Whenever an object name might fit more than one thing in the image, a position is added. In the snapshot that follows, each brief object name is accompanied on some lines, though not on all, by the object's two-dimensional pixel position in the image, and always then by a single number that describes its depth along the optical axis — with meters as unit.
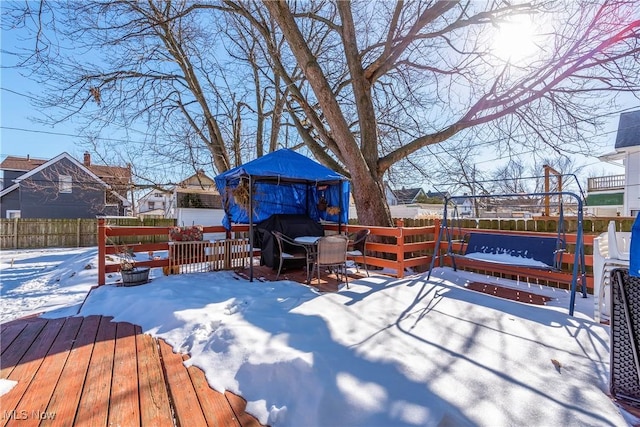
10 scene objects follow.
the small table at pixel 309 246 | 4.68
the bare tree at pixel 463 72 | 4.86
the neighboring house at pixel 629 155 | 11.39
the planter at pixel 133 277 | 4.54
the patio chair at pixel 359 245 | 5.19
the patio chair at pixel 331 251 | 4.36
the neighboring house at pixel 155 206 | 36.22
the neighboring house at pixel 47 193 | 17.48
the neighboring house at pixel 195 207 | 17.03
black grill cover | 5.52
